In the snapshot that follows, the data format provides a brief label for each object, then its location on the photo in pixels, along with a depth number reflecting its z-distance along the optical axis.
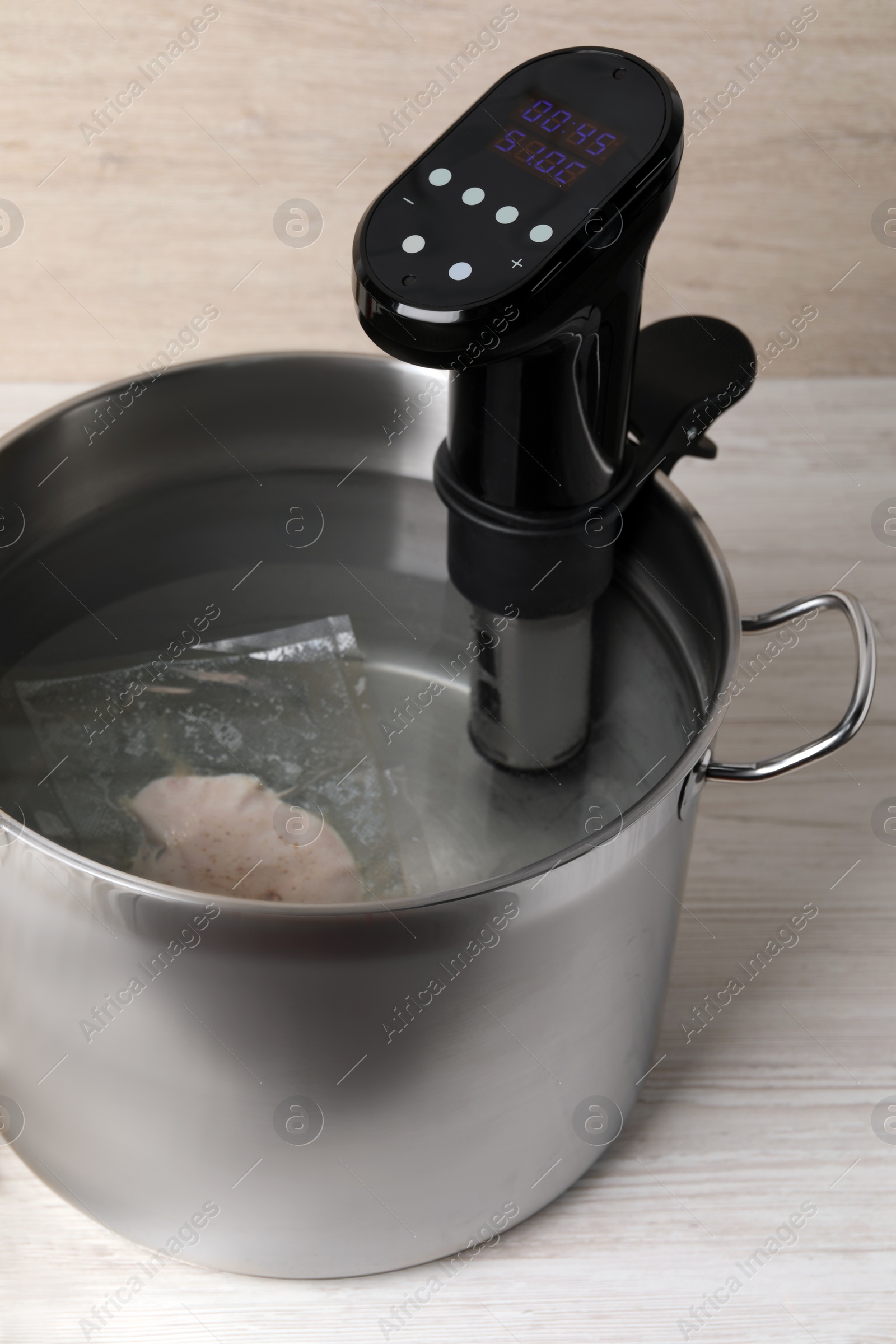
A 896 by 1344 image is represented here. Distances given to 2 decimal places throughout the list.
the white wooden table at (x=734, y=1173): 1.23
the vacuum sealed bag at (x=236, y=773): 1.29
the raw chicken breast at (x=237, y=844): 1.28
